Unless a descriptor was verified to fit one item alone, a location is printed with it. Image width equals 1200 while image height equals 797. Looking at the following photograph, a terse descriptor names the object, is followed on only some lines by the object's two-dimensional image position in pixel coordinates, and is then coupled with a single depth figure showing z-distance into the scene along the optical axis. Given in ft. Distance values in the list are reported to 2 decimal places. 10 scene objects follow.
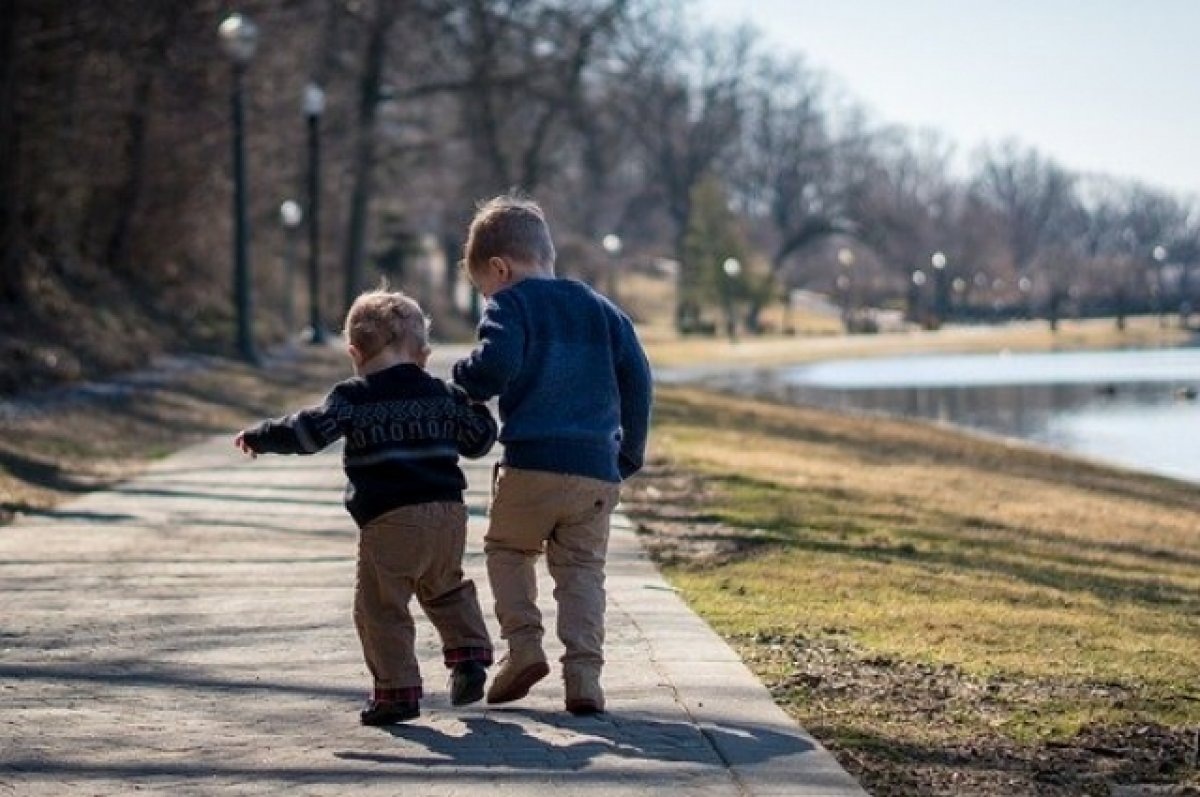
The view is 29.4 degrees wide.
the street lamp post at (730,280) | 289.53
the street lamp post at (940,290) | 413.65
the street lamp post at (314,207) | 112.57
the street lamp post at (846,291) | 340.80
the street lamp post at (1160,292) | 402.13
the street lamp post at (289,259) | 138.00
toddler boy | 21.74
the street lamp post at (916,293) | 414.62
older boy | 21.76
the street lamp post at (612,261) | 226.17
